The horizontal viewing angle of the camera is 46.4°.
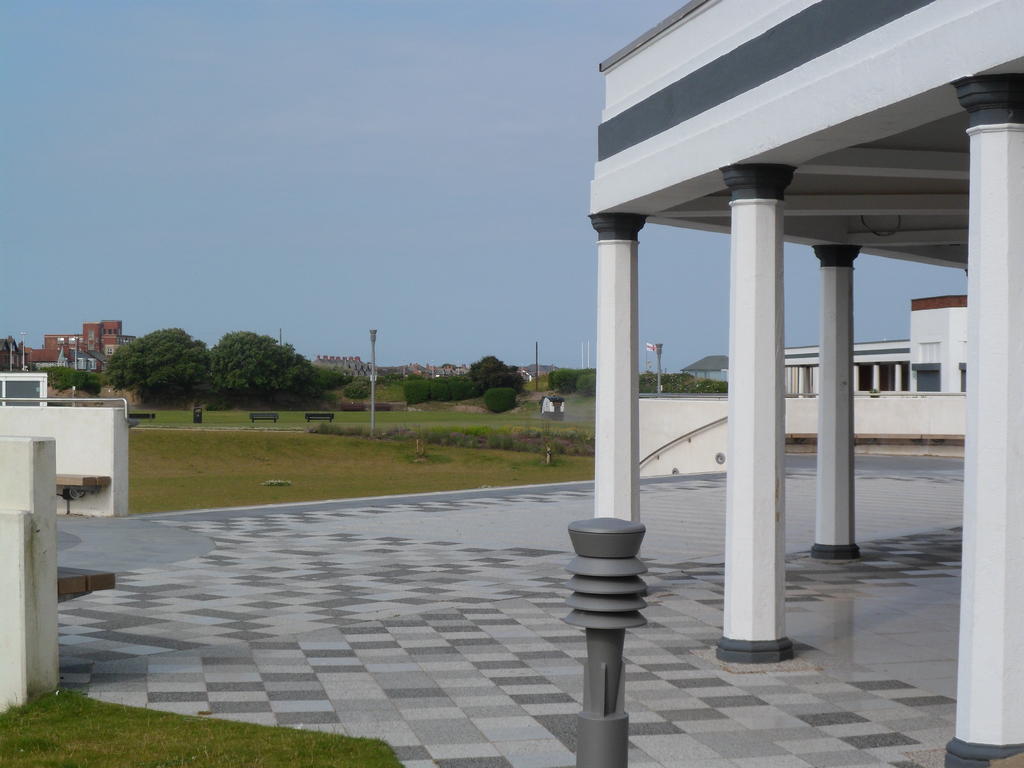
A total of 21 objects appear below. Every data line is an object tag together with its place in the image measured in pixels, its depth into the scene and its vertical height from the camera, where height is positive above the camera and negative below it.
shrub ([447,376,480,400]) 83.00 +0.16
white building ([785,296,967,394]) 47.19 +1.73
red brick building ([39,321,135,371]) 158.75 +7.22
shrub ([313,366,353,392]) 87.38 +0.88
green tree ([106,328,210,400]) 82.25 +1.51
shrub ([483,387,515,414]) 76.12 -0.55
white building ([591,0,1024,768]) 5.69 +1.51
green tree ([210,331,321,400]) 82.94 +1.40
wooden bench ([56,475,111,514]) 17.12 -1.42
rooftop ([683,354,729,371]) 65.69 +1.62
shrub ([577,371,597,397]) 61.18 +0.44
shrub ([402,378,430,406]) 82.81 -0.21
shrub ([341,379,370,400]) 87.25 -0.04
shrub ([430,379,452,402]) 82.88 +0.01
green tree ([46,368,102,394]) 90.62 +0.59
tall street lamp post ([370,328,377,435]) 41.06 +1.36
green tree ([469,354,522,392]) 83.81 +1.23
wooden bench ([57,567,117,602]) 7.41 -1.22
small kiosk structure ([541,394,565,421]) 62.72 -0.87
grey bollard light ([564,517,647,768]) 4.53 -0.85
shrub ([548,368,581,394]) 83.46 +0.89
